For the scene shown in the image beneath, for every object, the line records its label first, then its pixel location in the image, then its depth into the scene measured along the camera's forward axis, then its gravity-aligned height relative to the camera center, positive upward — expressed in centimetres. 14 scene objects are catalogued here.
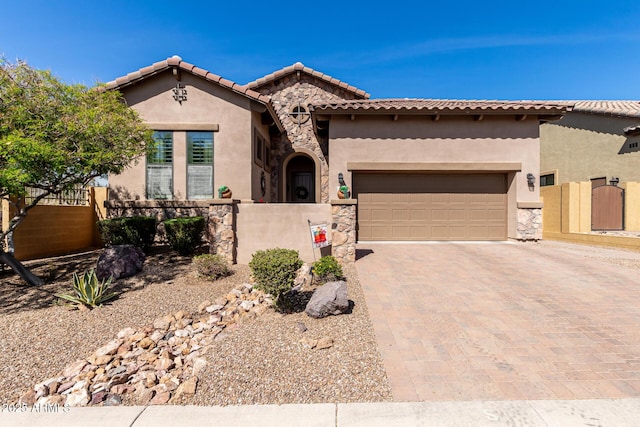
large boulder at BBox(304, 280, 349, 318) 470 -156
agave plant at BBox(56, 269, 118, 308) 538 -169
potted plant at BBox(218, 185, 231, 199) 822 +55
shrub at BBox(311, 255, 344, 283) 618 -133
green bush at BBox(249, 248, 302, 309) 498 -111
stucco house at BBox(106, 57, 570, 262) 1059 +215
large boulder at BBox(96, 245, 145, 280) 681 -132
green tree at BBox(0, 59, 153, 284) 507 +156
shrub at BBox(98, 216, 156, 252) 851 -65
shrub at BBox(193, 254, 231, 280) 689 -140
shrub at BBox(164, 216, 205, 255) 834 -73
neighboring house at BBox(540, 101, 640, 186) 1434 +374
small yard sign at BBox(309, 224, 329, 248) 718 -63
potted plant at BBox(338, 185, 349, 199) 842 +59
